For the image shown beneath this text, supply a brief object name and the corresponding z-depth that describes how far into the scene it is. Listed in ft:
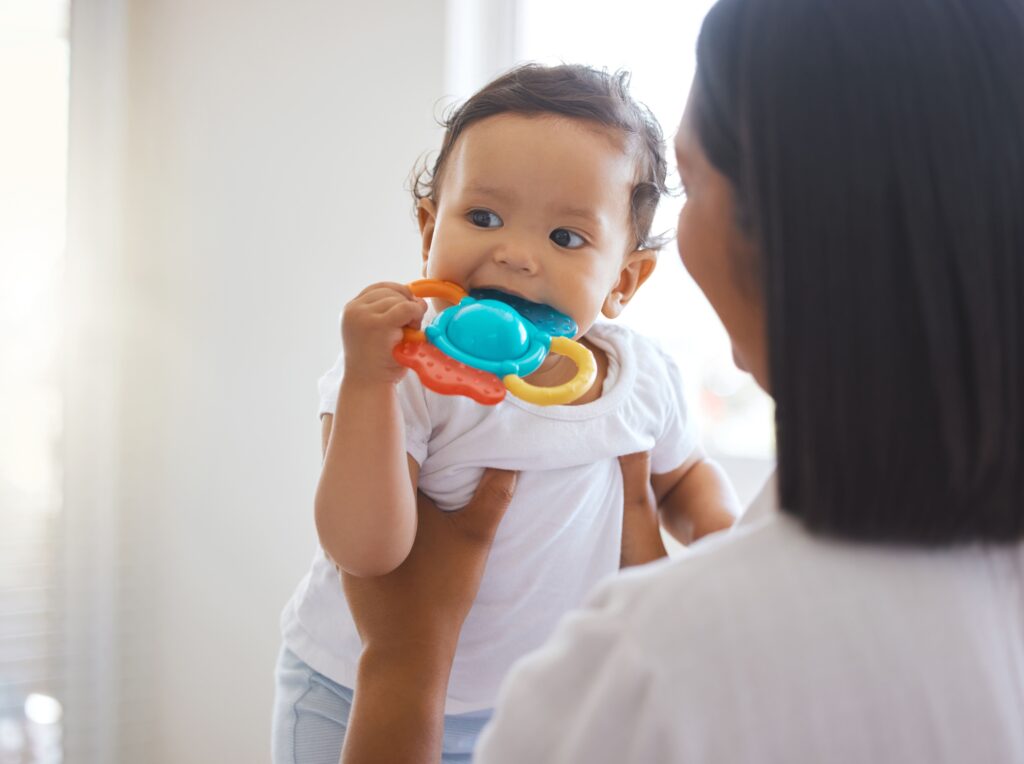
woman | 1.17
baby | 2.65
